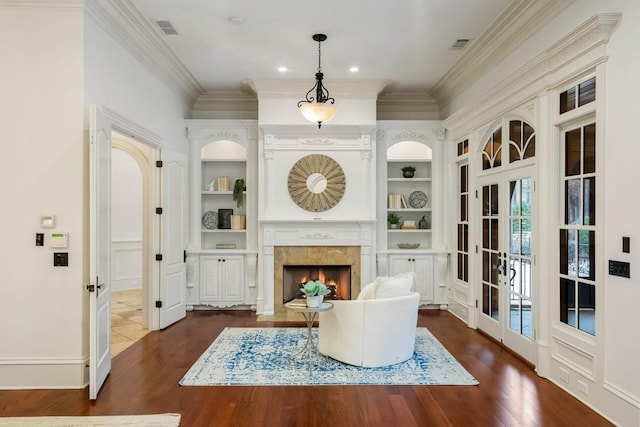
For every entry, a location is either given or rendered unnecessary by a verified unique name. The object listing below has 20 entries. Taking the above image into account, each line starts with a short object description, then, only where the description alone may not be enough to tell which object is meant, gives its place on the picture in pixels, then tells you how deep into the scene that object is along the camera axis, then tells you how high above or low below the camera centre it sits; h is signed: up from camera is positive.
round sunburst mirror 6.27 +0.51
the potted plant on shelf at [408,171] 6.72 +0.74
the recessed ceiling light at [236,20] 4.24 +2.07
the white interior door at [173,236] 5.57 -0.29
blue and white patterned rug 3.71 -1.50
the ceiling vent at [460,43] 4.79 +2.07
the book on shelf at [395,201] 6.70 +0.25
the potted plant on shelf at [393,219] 6.70 -0.05
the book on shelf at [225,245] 6.62 -0.48
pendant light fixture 4.63 +1.23
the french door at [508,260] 4.18 -0.50
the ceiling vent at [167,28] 4.38 +2.08
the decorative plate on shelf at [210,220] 6.69 -0.06
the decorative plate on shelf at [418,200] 6.80 +0.27
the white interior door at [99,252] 3.31 -0.31
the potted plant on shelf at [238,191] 6.49 +0.39
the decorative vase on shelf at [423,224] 6.73 -0.13
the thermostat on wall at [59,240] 3.52 -0.20
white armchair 3.97 -1.13
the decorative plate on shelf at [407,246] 6.72 -0.50
